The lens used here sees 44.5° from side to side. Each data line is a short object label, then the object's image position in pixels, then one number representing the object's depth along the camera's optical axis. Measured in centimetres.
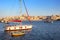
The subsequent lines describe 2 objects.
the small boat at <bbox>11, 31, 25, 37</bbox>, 1876
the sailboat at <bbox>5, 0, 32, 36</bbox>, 2522
